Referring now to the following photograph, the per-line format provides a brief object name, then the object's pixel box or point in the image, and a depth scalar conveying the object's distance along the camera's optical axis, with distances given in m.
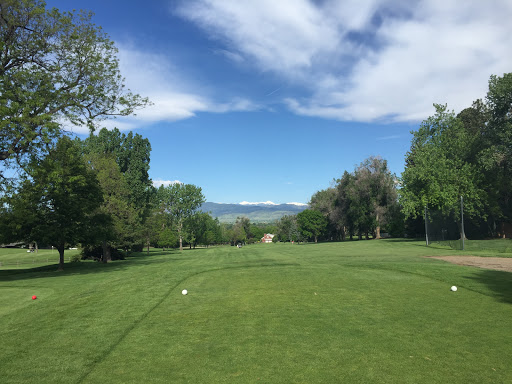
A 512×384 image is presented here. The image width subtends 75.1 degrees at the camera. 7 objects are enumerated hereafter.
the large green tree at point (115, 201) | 37.91
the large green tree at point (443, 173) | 43.25
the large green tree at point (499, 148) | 40.69
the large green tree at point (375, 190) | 68.81
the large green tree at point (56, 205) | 22.89
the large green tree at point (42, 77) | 18.83
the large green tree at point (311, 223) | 91.94
